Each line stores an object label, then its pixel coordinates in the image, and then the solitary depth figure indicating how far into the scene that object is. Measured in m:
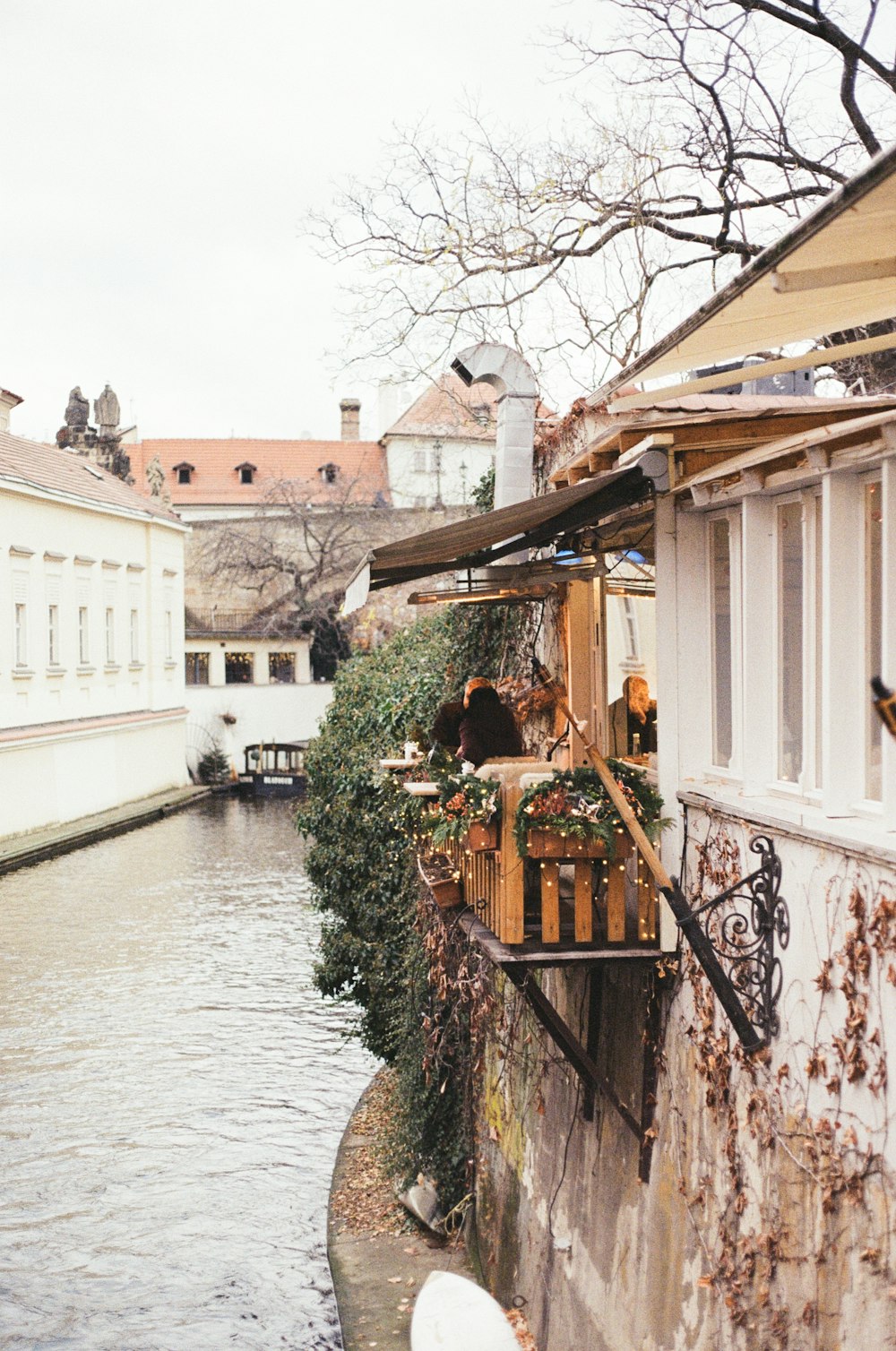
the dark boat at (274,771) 40.25
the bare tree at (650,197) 12.78
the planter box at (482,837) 6.27
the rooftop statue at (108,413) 49.97
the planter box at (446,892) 7.31
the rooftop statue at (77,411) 50.06
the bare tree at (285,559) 48.41
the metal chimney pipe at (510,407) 10.59
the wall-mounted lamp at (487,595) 8.99
